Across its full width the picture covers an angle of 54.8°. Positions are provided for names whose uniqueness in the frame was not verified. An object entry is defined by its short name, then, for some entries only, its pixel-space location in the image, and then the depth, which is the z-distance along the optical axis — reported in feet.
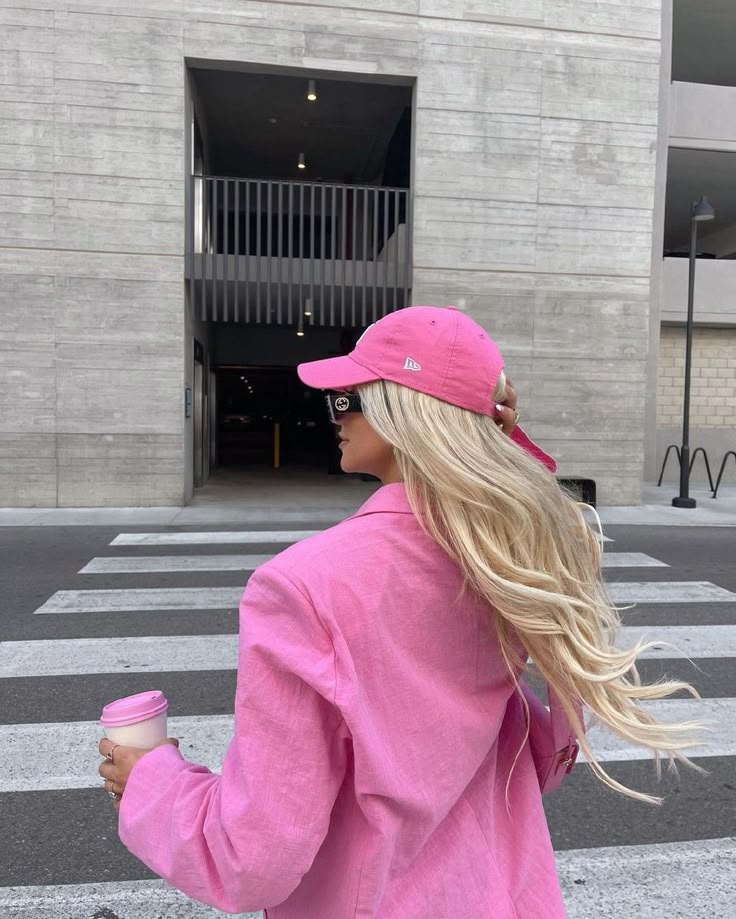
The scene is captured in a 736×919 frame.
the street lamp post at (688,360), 40.81
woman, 3.00
